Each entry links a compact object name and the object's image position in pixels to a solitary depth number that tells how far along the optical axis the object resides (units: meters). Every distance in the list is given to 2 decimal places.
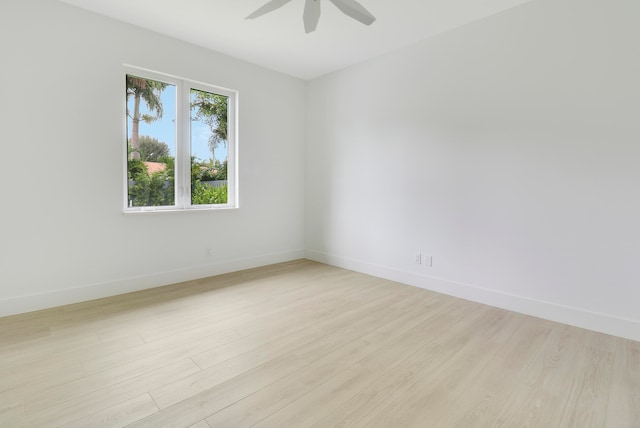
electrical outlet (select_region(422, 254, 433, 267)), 3.62
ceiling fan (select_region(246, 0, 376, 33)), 2.27
